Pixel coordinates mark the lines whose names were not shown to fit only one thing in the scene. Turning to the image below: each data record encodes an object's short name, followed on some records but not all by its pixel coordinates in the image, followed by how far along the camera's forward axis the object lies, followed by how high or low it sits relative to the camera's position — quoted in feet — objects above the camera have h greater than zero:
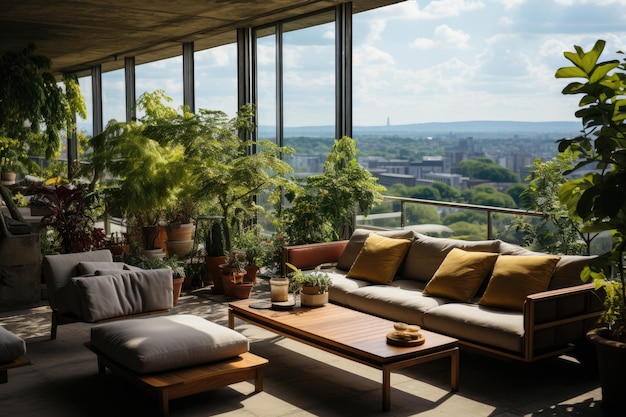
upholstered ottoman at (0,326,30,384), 15.05 -4.30
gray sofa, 16.62 -4.10
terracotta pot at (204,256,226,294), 27.78 -4.87
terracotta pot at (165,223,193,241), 31.99 -3.87
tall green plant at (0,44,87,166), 35.88 +2.20
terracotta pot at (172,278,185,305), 25.36 -5.00
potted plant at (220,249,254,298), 26.43 -4.83
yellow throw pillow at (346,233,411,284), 22.18 -3.62
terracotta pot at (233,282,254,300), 26.35 -5.29
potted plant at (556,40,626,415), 14.83 -0.75
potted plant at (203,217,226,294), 27.89 -4.23
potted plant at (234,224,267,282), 27.74 -4.07
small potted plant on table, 19.71 -3.93
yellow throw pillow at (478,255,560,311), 17.95 -3.45
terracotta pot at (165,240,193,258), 32.04 -4.60
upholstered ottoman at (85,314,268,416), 14.99 -4.51
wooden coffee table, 15.48 -4.44
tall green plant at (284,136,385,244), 27.32 -2.12
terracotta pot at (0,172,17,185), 52.19 -2.50
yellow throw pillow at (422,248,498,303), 19.49 -3.62
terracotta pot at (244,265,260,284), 27.53 -4.91
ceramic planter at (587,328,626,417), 14.98 -4.78
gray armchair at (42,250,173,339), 18.86 -3.85
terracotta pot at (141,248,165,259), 29.55 -4.47
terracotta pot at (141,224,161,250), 30.89 -3.89
